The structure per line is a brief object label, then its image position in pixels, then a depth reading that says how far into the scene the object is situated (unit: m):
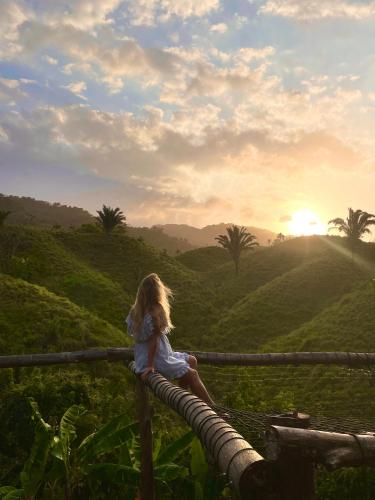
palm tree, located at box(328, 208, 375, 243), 33.31
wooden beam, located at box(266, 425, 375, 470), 1.33
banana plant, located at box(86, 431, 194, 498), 4.11
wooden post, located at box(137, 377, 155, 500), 3.64
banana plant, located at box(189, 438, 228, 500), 4.00
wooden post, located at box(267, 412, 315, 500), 1.34
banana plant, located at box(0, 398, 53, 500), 4.07
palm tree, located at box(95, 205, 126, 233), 43.03
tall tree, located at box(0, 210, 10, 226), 34.62
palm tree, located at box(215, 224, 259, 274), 39.18
